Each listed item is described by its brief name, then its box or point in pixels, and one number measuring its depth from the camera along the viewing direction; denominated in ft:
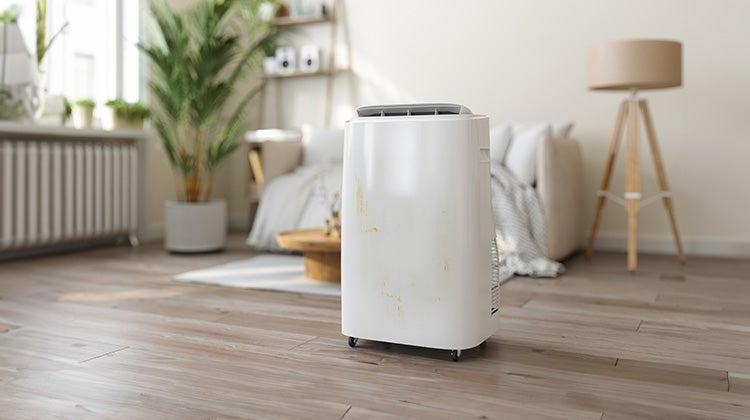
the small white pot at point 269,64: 15.81
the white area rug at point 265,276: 8.77
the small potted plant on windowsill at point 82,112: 12.05
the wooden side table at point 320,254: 8.76
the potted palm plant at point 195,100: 12.05
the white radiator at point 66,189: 10.95
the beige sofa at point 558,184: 10.48
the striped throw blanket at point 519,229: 9.75
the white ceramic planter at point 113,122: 12.61
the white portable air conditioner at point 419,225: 5.24
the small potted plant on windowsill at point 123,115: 12.61
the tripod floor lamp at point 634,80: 10.05
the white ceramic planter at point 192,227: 12.03
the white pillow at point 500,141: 11.66
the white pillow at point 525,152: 11.00
